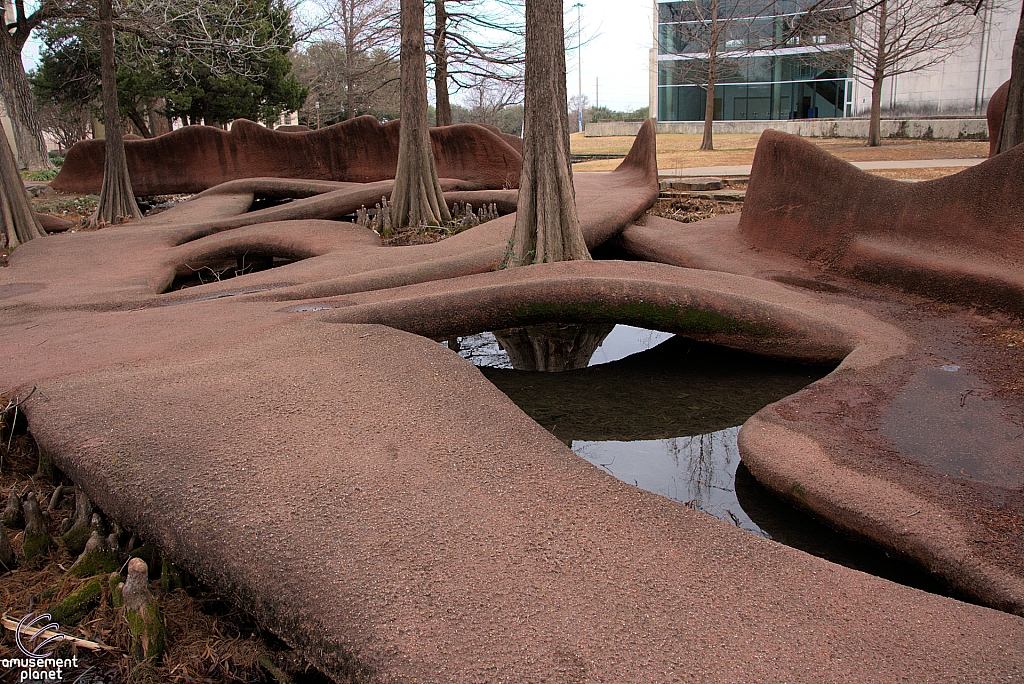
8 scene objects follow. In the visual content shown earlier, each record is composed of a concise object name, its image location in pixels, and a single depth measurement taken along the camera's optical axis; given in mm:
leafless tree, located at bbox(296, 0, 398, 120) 20047
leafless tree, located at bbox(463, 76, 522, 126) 19203
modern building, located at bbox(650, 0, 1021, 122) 22141
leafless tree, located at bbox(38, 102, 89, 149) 28766
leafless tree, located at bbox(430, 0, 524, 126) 15789
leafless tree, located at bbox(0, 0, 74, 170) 13133
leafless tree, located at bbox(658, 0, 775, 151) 23625
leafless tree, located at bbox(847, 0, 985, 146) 20109
